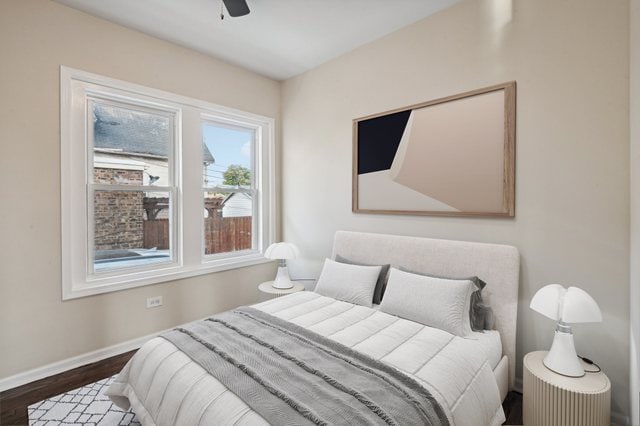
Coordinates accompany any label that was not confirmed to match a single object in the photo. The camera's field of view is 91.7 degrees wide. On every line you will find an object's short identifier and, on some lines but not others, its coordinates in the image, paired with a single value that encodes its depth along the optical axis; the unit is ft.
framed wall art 7.59
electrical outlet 9.96
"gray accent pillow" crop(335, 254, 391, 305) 8.76
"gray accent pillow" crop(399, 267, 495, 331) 7.19
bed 4.79
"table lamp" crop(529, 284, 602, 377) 5.38
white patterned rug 6.43
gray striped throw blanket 4.22
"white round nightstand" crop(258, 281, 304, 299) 10.41
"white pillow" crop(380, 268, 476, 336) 6.86
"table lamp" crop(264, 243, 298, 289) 10.79
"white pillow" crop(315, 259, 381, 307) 8.56
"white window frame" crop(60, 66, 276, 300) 8.39
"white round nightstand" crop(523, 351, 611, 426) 5.11
